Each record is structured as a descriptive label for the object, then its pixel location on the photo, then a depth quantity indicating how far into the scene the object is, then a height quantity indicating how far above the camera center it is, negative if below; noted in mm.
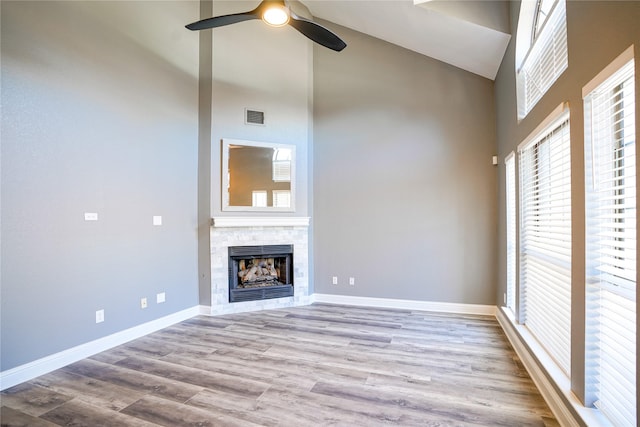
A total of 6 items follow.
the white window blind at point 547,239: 1925 -217
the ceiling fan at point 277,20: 2363 +1649
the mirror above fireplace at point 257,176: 4047 +506
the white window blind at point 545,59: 1976 +1207
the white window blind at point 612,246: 1265 -165
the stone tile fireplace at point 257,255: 3980 -589
